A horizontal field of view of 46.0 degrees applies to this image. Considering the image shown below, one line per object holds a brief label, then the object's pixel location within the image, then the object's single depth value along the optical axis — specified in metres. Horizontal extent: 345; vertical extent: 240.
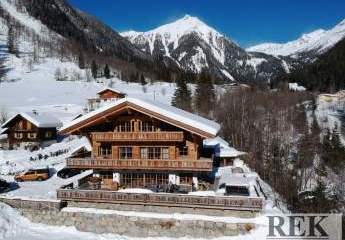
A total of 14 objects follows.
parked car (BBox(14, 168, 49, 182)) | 39.38
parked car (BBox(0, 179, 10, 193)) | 34.66
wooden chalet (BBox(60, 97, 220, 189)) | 31.19
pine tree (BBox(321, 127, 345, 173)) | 65.81
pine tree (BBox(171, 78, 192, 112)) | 80.19
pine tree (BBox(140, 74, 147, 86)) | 135.29
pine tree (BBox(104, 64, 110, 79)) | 145.35
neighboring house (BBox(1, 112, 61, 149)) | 56.88
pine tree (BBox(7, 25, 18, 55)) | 167.75
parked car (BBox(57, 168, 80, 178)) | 40.03
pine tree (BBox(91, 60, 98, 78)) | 144.98
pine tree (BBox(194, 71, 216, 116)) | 80.56
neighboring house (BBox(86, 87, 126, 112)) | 83.00
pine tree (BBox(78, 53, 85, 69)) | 159.12
